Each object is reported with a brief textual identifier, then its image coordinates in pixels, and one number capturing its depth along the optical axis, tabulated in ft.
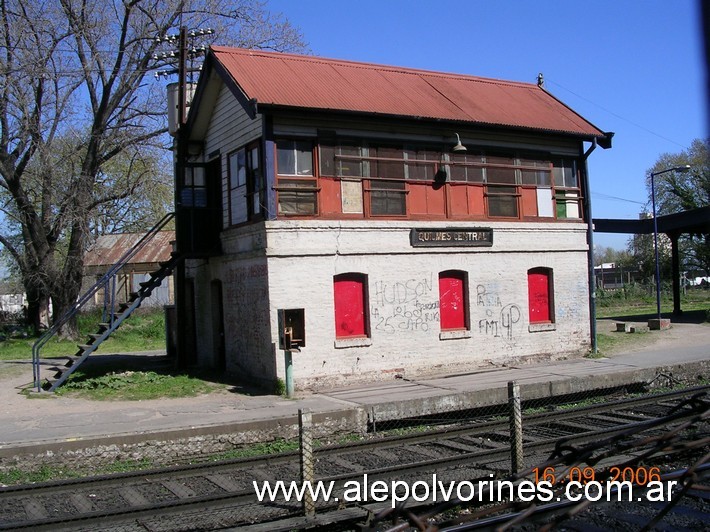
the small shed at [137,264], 147.23
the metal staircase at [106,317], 52.29
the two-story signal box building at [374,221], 51.31
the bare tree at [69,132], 83.05
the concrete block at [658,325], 86.74
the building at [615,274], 250.68
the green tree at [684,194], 196.03
